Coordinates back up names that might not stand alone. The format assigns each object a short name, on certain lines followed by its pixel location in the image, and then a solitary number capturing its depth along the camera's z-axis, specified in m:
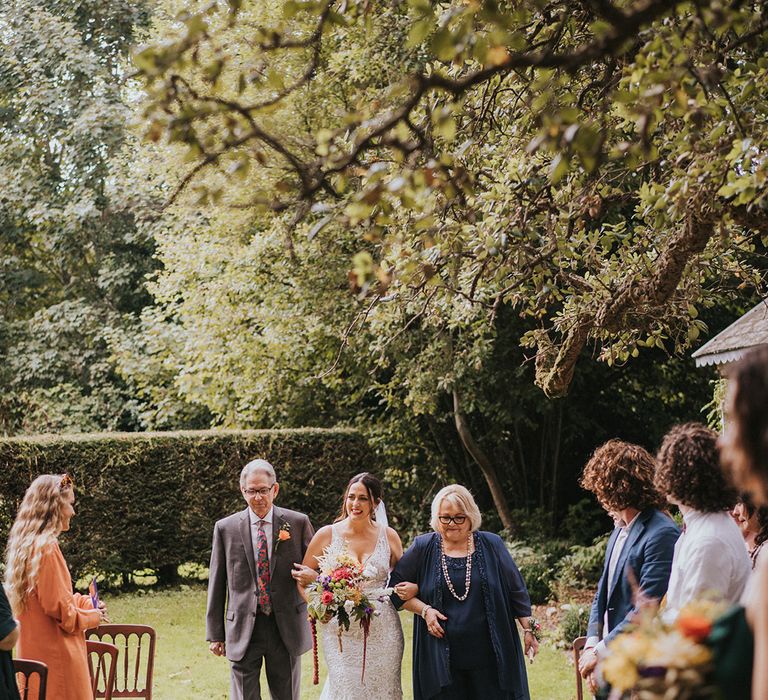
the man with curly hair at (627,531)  4.59
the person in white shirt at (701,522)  3.77
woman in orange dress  5.32
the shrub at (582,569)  12.10
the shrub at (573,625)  10.00
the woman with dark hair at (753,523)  4.59
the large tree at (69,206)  21.02
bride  6.13
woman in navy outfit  5.46
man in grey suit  6.37
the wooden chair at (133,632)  5.86
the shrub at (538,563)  12.24
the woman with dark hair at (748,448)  2.18
